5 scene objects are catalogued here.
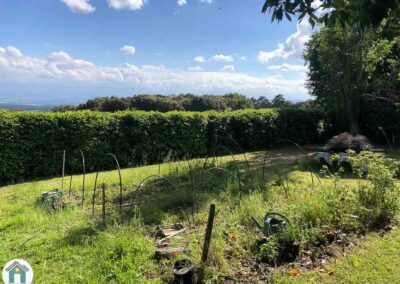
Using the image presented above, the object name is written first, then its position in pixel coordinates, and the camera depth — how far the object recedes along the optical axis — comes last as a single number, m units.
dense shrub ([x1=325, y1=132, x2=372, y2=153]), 9.41
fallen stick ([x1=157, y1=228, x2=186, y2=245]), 3.97
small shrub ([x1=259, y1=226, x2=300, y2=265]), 3.50
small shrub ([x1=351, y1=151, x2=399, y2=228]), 4.38
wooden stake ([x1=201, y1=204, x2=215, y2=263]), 3.19
